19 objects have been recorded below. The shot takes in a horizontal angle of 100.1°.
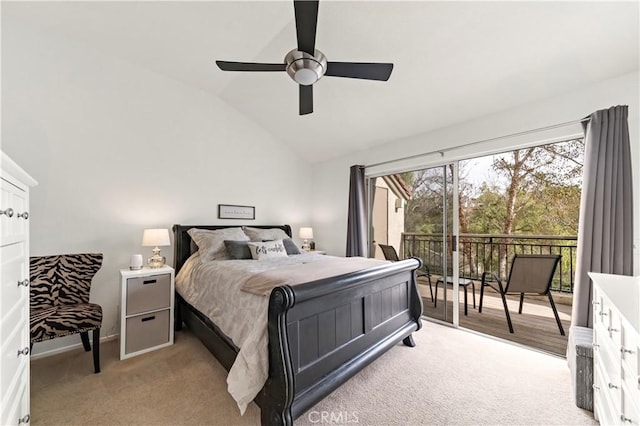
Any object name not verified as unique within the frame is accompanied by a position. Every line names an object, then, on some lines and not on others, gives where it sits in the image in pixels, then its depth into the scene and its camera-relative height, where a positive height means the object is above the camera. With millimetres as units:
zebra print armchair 2084 -792
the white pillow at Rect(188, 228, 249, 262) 3068 -347
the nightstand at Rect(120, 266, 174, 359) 2518 -973
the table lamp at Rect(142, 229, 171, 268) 2908 -325
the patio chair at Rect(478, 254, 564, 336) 2934 -725
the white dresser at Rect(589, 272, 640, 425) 1000 -617
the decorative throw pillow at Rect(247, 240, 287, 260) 3078 -454
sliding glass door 3375 -196
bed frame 1505 -885
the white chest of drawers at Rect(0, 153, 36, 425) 1025 -364
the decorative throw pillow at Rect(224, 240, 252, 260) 3082 -448
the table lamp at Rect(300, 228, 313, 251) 4551 -389
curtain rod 2479 +783
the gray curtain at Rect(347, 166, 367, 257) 4090 -74
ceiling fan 1785 +1076
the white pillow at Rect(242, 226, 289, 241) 3658 -317
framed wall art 3863 -13
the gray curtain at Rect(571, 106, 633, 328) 2145 +36
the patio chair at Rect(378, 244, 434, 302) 3730 -666
